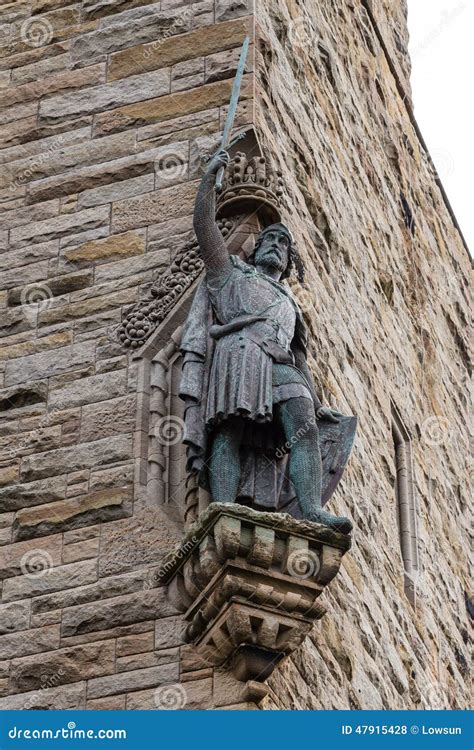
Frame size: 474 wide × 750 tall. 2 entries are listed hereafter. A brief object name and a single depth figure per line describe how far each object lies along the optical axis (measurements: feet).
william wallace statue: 42.96
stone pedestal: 41.39
